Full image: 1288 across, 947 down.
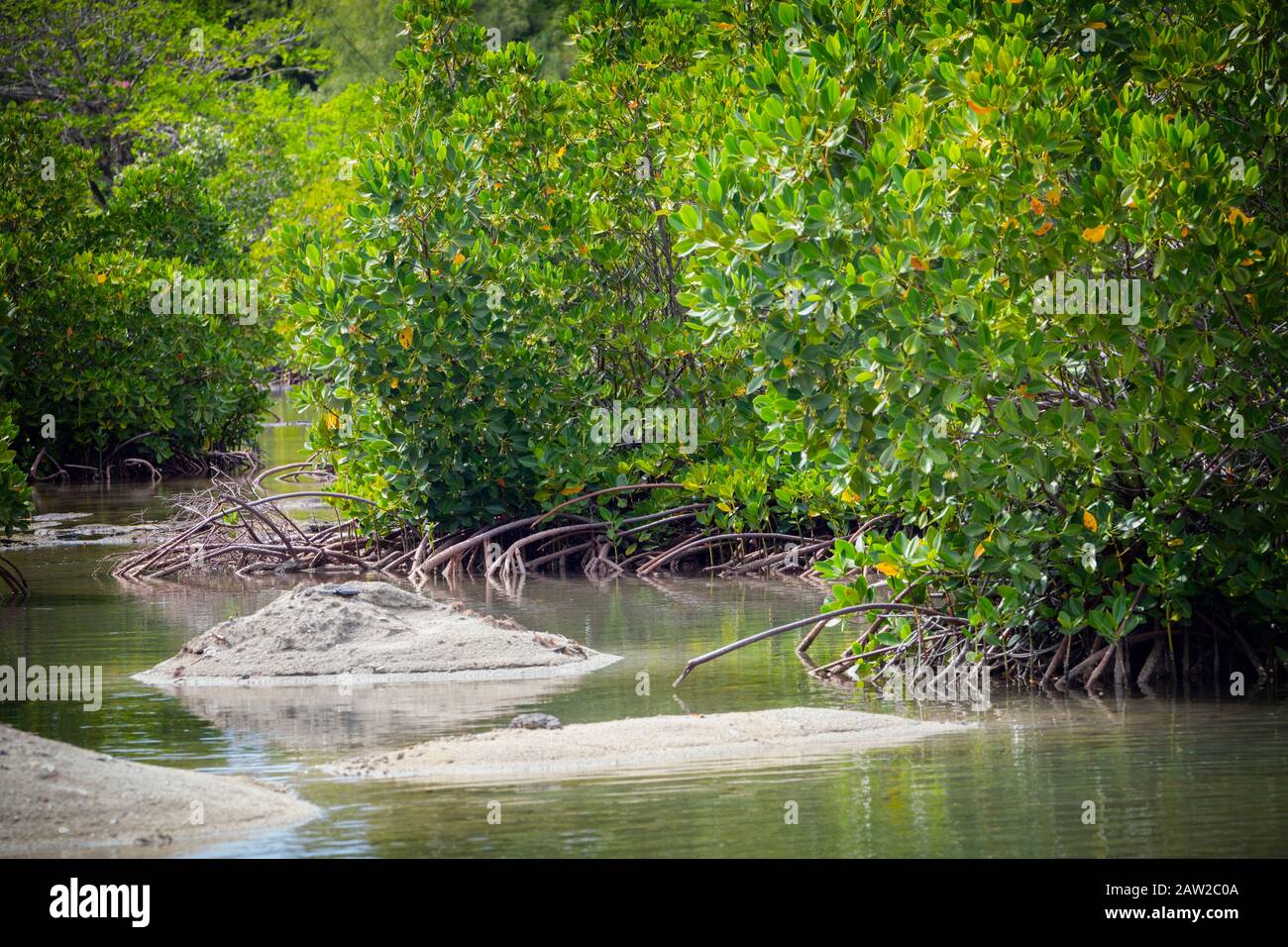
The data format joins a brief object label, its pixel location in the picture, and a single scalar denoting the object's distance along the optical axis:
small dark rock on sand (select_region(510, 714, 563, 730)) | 16.97
